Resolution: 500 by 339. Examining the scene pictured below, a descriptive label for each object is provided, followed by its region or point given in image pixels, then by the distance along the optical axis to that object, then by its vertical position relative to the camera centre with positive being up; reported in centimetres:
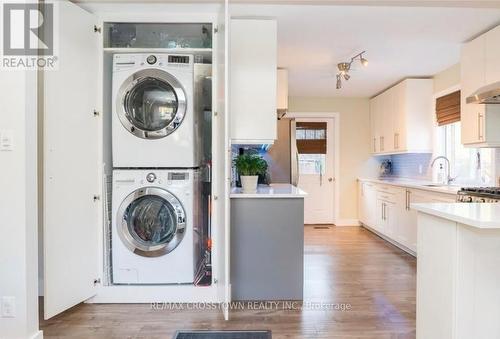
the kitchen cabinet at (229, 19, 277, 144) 283 +73
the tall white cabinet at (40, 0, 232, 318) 226 +1
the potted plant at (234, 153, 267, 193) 285 -2
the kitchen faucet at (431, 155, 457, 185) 423 -3
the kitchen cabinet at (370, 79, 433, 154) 462 +74
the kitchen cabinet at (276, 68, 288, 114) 397 +96
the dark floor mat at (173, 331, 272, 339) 216 -112
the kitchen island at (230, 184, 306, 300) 267 -63
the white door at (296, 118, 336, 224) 614 -14
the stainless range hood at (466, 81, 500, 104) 216 +50
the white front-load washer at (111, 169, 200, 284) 270 -54
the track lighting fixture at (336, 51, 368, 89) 365 +122
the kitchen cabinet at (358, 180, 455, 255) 390 -61
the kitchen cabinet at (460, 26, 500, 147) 291 +80
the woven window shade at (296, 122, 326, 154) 613 +56
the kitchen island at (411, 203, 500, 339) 153 -52
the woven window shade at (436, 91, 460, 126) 400 +75
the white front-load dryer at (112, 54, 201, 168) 269 +41
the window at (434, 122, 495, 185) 362 +10
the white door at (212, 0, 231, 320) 222 +2
